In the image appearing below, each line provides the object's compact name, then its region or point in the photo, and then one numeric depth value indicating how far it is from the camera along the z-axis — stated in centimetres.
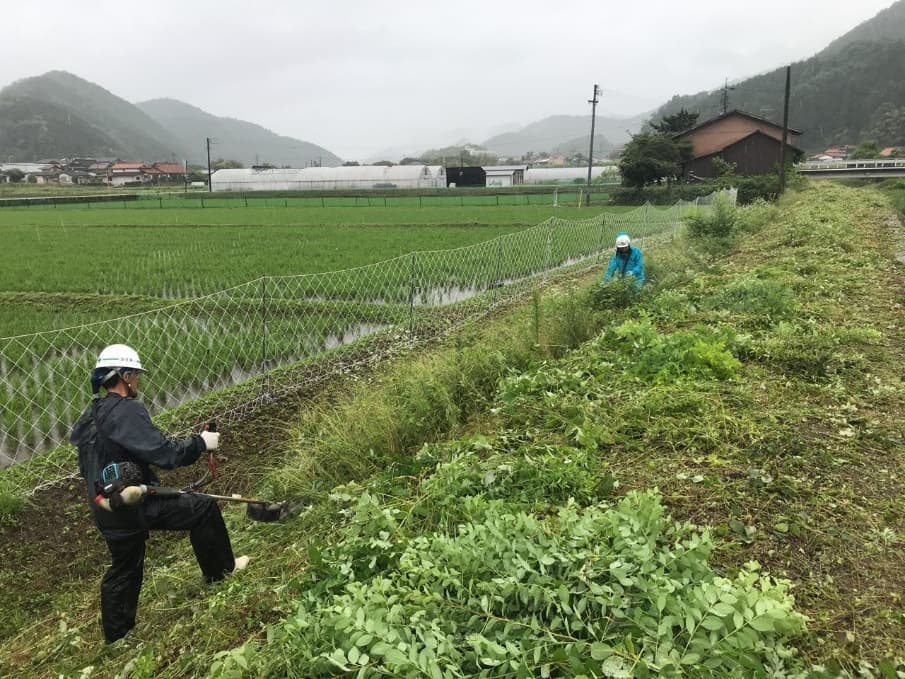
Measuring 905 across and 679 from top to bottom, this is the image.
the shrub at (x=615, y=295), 738
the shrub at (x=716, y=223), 1423
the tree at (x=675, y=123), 5103
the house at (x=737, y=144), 3966
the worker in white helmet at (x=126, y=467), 309
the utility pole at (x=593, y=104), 4041
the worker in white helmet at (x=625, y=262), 788
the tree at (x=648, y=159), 3650
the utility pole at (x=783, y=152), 2862
